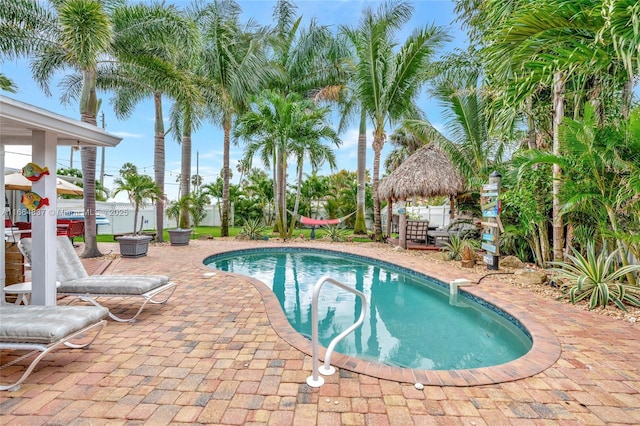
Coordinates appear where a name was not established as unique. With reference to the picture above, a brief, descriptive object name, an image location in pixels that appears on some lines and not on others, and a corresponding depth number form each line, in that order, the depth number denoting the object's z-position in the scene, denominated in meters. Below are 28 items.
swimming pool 3.62
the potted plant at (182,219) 10.39
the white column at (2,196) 3.37
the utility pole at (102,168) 29.15
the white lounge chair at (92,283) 3.75
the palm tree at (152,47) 7.94
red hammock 13.05
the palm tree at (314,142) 12.73
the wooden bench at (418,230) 11.18
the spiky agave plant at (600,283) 4.23
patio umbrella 8.05
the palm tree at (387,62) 10.66
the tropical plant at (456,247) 8.16
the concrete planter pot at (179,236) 10.32
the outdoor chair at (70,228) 8.62
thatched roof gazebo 10.71
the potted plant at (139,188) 9.34
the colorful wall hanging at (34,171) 3.16
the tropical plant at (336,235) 12.75
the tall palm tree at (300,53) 14.42
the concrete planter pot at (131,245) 7.91
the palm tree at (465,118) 8.49
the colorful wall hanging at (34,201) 3.15
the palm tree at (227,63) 11.45
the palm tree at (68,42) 6.23
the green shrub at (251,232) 12.60
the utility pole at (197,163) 37.97
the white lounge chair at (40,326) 2.33
